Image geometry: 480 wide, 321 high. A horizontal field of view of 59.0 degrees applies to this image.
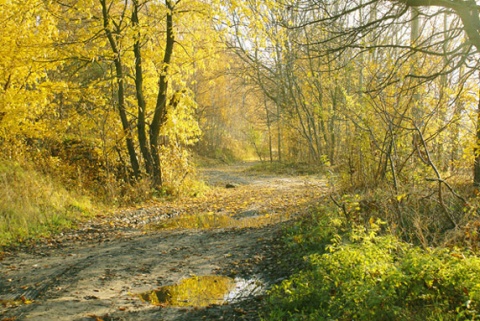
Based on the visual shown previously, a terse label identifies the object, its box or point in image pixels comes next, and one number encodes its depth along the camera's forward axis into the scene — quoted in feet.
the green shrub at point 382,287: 11.29
